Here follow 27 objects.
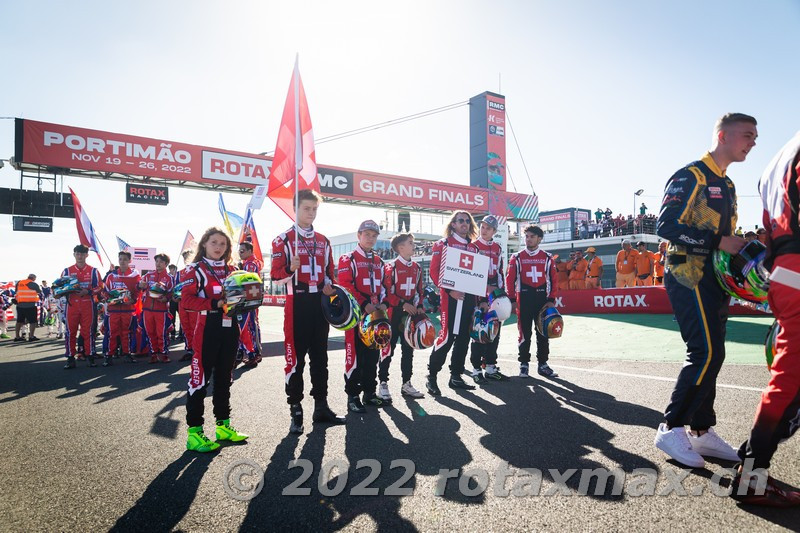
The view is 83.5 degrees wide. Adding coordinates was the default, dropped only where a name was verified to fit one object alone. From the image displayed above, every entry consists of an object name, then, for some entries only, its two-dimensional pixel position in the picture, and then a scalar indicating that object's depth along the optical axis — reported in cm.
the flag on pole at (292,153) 492
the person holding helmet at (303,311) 433
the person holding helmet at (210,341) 381
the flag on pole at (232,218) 1369
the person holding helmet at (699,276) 299
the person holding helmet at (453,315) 571
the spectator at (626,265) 1498
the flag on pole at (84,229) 1030
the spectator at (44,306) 2165
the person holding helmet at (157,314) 930
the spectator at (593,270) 1554
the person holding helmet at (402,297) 556
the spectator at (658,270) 1363
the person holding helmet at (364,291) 507
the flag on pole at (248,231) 953
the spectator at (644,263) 1456
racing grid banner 1505
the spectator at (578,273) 1617
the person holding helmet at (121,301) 909
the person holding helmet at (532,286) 669
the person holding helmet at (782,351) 232
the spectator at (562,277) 1686
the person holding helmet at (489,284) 639
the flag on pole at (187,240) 1494
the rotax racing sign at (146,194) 1677
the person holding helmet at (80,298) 853
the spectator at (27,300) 1386
